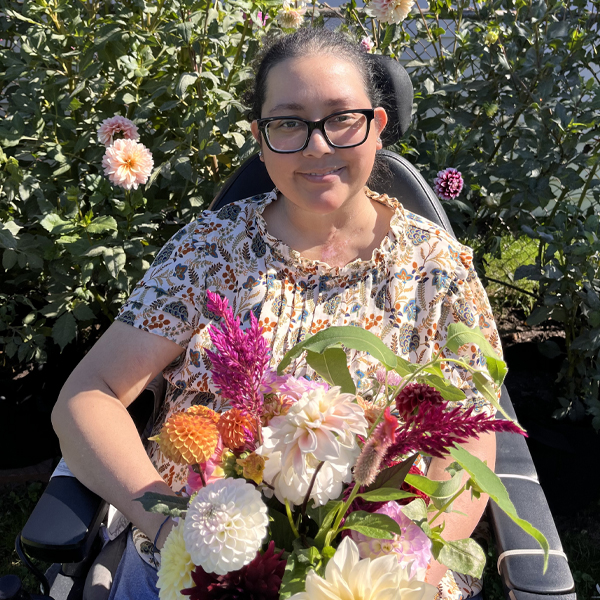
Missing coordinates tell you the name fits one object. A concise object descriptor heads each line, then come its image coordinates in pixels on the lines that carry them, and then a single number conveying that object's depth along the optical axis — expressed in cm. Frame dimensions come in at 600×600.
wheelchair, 118
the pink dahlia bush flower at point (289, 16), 216
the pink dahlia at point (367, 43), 226
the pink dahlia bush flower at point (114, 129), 210
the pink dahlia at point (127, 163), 199
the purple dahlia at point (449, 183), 236
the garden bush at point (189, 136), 217
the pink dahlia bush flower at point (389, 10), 220
